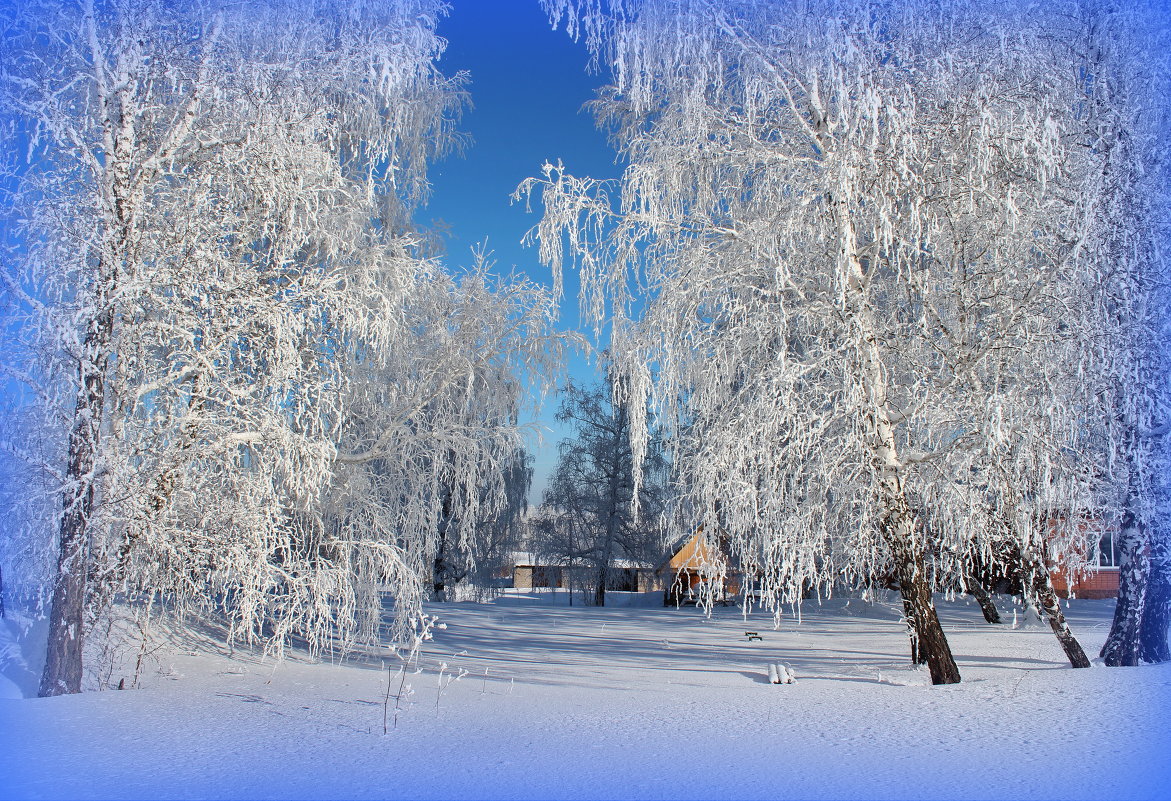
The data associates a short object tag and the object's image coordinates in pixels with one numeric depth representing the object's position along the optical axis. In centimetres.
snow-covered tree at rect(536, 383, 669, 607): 2306
